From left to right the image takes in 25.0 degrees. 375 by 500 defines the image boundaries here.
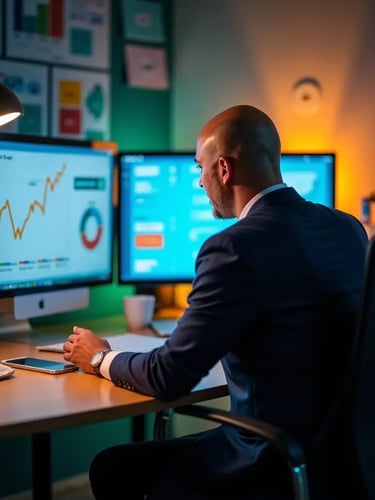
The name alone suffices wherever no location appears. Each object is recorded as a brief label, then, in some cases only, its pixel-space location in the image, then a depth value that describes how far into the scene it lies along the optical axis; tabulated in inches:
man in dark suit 62.6
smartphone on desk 74.7
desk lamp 74.4
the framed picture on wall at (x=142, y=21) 115.1
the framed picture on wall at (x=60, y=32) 103.3
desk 61.5
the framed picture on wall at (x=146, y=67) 115.9
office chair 57.7
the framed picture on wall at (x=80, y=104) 108.3
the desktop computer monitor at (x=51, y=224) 88.4
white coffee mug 98.0
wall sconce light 104.8
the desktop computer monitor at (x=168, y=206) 102.3
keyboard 83.7
